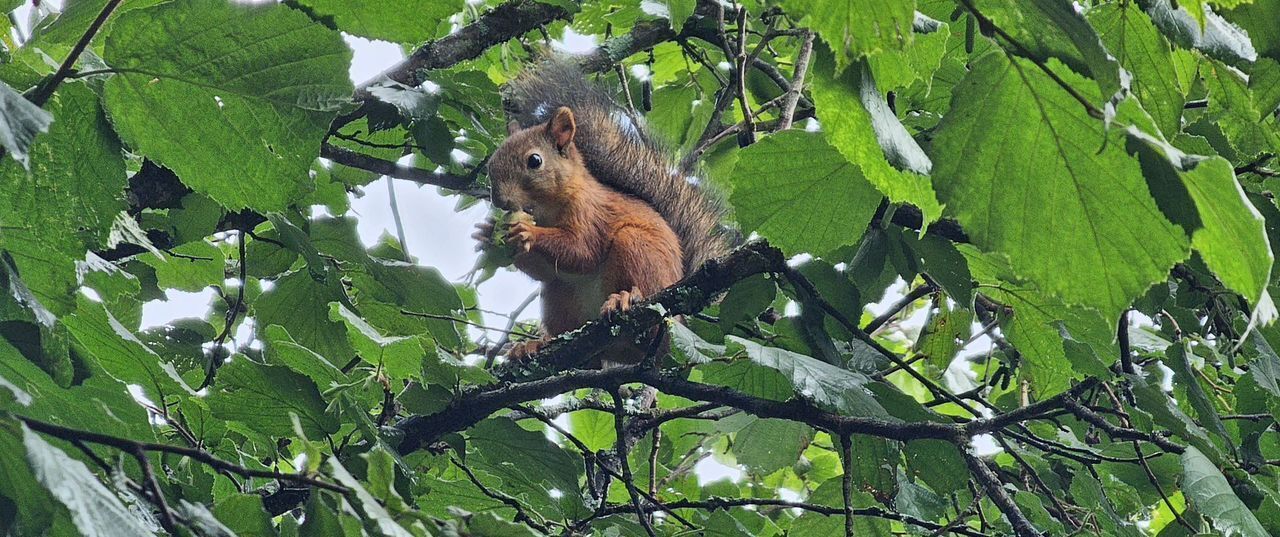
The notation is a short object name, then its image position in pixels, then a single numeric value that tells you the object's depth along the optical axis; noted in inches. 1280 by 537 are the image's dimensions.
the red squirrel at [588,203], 300.6
